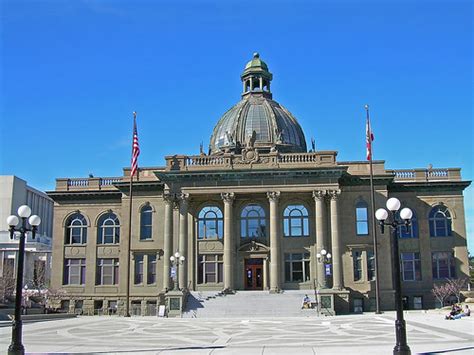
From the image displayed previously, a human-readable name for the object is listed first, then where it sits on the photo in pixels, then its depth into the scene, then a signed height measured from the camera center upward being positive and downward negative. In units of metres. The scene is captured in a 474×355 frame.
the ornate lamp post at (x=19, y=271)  17.91 -0.09
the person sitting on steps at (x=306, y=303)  43.34 -2.86
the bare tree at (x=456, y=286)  48.20 -1.86
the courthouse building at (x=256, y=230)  48.56 +3.24
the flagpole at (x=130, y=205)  44.24 +5.04
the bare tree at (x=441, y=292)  48.41 -2.39
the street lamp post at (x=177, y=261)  46.03 +0.47
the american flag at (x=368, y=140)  43.20 +9.49
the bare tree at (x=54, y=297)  52.69 -2.69
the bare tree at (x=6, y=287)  51.58 -1.78
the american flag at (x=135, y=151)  45.34 +9.25
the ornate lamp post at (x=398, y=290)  17.08 -0.79
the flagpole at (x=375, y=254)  41.93 +0.76
